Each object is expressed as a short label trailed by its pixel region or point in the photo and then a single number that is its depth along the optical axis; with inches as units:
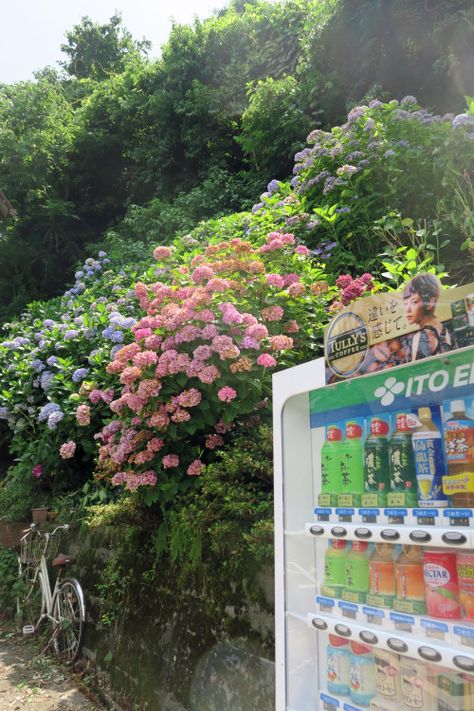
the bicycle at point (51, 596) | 184.5
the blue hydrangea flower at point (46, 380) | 241.9
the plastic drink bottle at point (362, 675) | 83.2
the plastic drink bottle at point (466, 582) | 69.1
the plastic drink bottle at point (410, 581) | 74.7
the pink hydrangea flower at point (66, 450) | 204.8
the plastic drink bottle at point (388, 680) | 79.0
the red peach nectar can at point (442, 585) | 71.1
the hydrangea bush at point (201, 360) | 141.6
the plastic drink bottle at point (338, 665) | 86.7
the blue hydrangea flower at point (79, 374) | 221.6
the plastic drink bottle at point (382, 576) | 78.7
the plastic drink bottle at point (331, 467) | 87.9
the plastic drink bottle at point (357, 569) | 82.8
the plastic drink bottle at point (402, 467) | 76.5
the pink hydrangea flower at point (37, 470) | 245.1
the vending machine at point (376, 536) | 70.6
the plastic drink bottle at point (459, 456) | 69.5
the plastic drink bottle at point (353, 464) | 84.5
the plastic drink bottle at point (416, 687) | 74.6
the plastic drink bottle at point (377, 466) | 80.7
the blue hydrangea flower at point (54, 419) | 214.9
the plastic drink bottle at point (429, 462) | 73.3
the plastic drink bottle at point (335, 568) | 85.7
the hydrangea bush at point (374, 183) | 207.5
